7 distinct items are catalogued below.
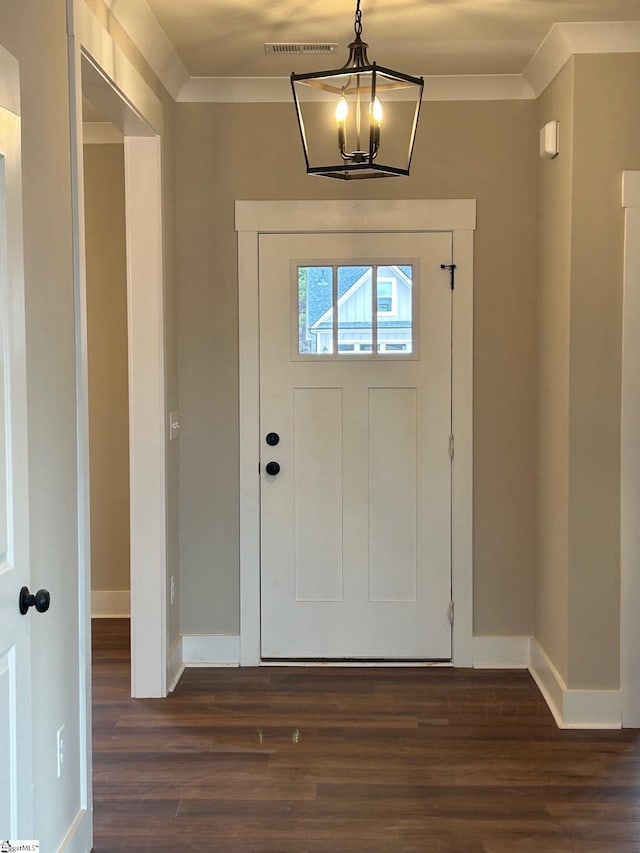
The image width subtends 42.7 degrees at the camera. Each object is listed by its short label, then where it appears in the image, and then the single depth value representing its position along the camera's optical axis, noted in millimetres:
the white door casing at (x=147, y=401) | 3436
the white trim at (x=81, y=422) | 2334
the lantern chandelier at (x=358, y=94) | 2096
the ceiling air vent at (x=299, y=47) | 3252
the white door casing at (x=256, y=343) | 3779
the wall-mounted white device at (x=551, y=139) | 3346
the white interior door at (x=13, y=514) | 1785
